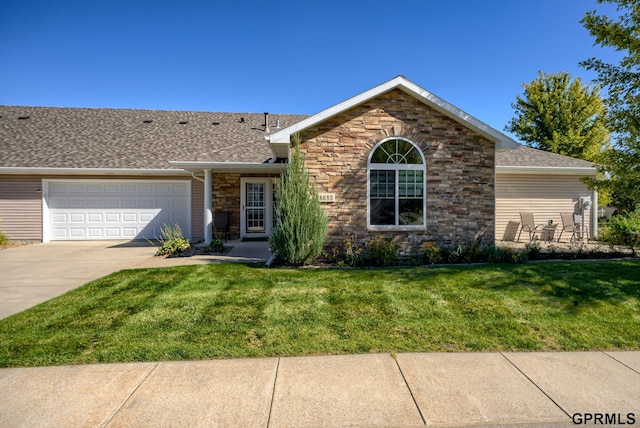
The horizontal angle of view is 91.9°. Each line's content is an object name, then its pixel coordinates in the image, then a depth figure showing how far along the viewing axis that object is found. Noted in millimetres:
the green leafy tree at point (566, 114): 20641
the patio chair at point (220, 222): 11898
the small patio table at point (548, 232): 11266
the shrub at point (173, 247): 9305
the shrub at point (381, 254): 7609
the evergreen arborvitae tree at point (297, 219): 7305
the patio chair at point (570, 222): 11605
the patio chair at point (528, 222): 11492
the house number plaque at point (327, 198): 8117
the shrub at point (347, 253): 7660
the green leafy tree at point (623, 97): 6098
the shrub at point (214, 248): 9719
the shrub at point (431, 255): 7797
